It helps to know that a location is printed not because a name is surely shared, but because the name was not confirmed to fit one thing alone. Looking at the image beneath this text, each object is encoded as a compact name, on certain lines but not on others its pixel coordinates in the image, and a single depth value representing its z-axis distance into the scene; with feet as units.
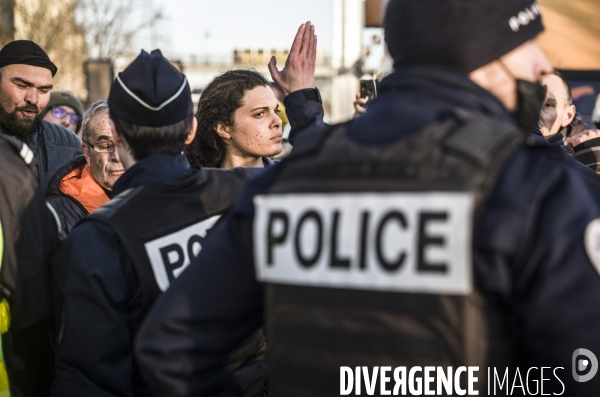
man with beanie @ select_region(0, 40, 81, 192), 15.03
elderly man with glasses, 11.14
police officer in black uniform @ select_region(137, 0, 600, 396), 4.38
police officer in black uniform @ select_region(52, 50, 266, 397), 7.07
